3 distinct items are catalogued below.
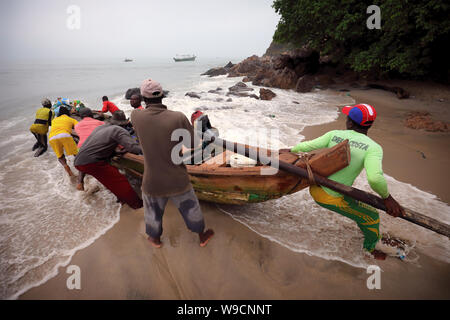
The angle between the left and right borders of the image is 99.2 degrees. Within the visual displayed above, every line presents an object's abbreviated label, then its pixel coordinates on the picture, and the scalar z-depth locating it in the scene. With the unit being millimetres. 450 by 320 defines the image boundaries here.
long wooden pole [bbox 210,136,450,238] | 2027
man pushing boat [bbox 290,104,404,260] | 1917
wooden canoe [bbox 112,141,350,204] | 2107
